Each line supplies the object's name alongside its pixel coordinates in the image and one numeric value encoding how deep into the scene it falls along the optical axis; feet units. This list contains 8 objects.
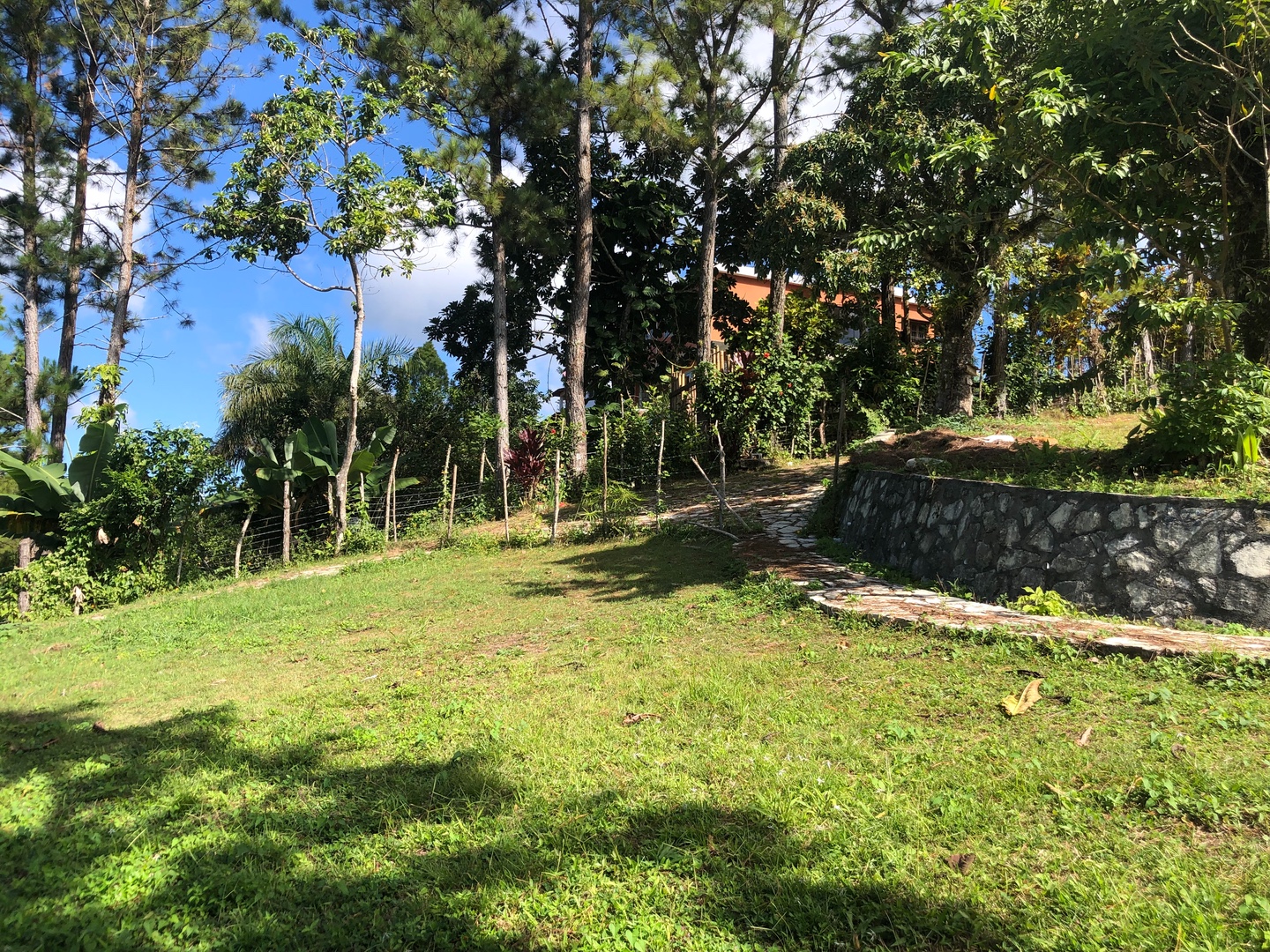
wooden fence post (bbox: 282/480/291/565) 43.96
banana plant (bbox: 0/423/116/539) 41.24
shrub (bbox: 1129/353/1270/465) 19.33
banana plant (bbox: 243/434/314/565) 44.32
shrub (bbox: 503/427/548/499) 50.31
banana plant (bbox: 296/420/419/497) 47.03
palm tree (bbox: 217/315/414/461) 59.52
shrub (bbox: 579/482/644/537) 40.68
